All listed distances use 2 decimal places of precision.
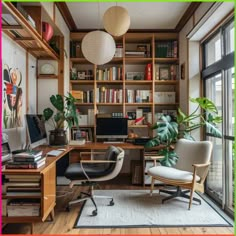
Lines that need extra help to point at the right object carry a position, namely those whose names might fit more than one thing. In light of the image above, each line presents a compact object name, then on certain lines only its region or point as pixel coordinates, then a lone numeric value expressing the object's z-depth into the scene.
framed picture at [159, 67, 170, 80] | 4.72
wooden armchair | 3.16
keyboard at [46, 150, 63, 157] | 3.04
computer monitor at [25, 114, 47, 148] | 3.00
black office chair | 3.01
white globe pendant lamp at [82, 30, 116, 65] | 2.58
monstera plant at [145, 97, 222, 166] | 3.58
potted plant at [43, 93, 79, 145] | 3.88
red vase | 3.20
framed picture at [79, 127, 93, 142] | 4.67
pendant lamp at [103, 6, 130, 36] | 2.41
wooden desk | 2.27
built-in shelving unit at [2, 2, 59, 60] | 2.26
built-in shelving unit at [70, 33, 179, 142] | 4.61
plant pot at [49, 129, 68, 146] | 3.87
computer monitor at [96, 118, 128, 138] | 4.49
